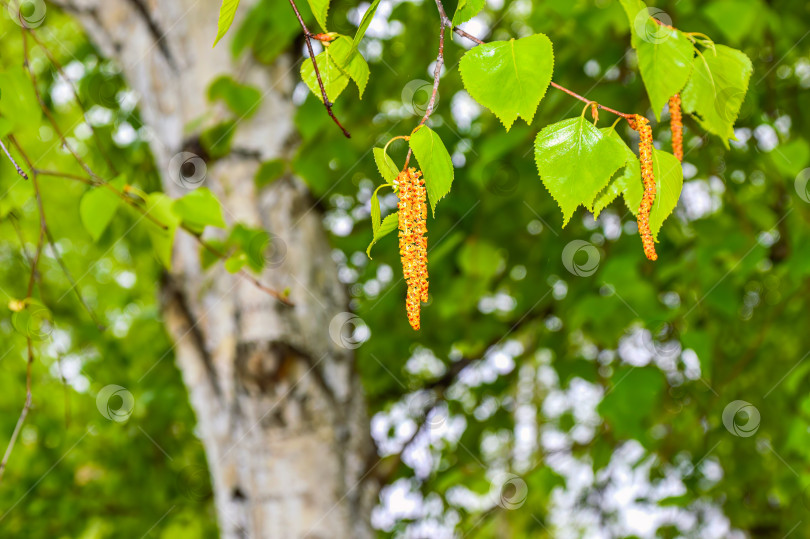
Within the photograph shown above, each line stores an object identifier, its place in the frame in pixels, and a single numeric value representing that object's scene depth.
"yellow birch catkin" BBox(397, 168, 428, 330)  0.74
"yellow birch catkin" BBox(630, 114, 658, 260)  0.75
